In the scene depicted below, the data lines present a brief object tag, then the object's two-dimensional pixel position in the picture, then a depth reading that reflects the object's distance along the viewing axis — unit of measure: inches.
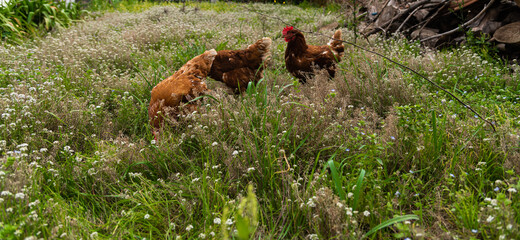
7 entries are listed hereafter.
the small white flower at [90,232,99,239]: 65.0
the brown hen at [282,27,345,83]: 148.8
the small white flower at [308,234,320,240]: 63.4
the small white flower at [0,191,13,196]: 61.4
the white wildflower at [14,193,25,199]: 62.1
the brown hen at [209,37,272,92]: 132.3
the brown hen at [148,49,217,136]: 112.4
